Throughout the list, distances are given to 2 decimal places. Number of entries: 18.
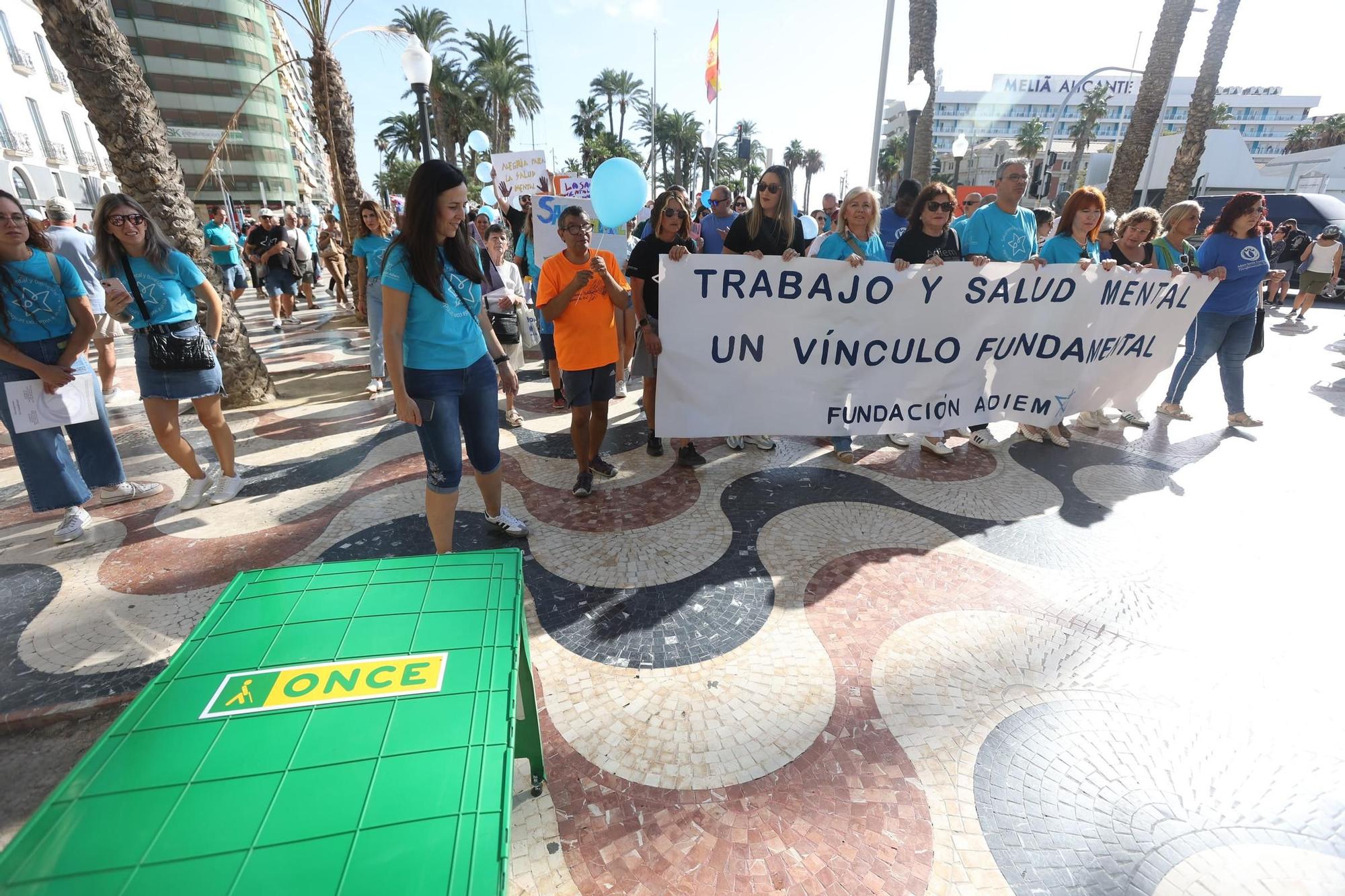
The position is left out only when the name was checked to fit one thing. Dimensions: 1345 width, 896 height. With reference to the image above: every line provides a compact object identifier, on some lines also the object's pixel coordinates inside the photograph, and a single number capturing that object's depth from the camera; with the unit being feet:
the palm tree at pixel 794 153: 264.13
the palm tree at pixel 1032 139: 194.80
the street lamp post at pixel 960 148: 48.45
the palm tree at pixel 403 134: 133.90
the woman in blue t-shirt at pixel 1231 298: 15.21
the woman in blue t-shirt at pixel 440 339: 7.85
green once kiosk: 2.65
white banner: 12.00
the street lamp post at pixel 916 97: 30.91
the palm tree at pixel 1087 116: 161.79
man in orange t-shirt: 10.91
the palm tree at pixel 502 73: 118.42
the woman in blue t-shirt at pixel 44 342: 10.07
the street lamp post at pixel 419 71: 22.27
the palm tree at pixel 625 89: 169.48
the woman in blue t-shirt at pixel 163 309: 10.52
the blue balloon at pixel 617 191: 12.57
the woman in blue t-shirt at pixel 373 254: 16.46
